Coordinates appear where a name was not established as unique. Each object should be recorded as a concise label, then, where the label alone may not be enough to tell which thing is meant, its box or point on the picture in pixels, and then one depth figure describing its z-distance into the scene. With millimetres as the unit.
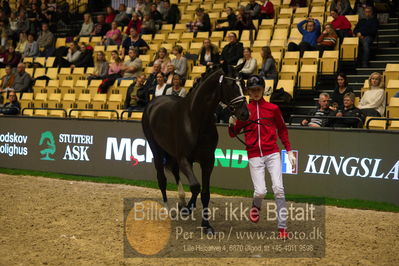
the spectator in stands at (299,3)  16734
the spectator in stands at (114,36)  19250
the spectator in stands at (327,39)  13753
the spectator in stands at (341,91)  11023
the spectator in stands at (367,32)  13578
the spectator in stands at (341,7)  14828
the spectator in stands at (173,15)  19344
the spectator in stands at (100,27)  20750
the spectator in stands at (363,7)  14656
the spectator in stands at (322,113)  10328
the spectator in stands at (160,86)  12929
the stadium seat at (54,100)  16328
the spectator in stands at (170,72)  13485
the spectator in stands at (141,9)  20002
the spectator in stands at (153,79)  13749
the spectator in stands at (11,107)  14688
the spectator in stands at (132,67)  15883
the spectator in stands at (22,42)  21766
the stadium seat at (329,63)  13312
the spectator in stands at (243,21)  16250
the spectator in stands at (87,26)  21156
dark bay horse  6711
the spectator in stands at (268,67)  13039
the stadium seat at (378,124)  9891
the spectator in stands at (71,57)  18766
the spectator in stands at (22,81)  17734
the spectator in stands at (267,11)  16825
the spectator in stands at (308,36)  14109
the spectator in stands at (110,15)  21367
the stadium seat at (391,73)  11984
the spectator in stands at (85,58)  18359
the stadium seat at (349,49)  13648
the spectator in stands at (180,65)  14719
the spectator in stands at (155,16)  19594
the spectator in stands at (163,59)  14422
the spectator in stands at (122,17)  20609
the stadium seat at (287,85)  12797
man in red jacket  6625
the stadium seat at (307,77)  13023
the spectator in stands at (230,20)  16688
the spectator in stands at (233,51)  14262
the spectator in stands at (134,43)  17469
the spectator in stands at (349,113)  9906
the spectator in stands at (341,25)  14047
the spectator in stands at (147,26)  19000
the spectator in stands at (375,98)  10625
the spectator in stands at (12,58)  20156
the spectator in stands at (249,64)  13047
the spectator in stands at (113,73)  16000
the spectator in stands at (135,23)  19391
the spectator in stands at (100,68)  16844
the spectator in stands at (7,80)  18000
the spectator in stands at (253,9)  16844
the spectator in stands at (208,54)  14766
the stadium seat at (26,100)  17027
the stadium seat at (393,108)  10344
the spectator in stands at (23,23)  22812
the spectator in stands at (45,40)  21000
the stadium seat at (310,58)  13516
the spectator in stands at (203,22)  17500
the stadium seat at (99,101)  15391
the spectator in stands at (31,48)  20969
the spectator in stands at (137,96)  13711
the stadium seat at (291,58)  13863
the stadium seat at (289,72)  13320
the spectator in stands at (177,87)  11992
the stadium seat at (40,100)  16703
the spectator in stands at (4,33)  22375
